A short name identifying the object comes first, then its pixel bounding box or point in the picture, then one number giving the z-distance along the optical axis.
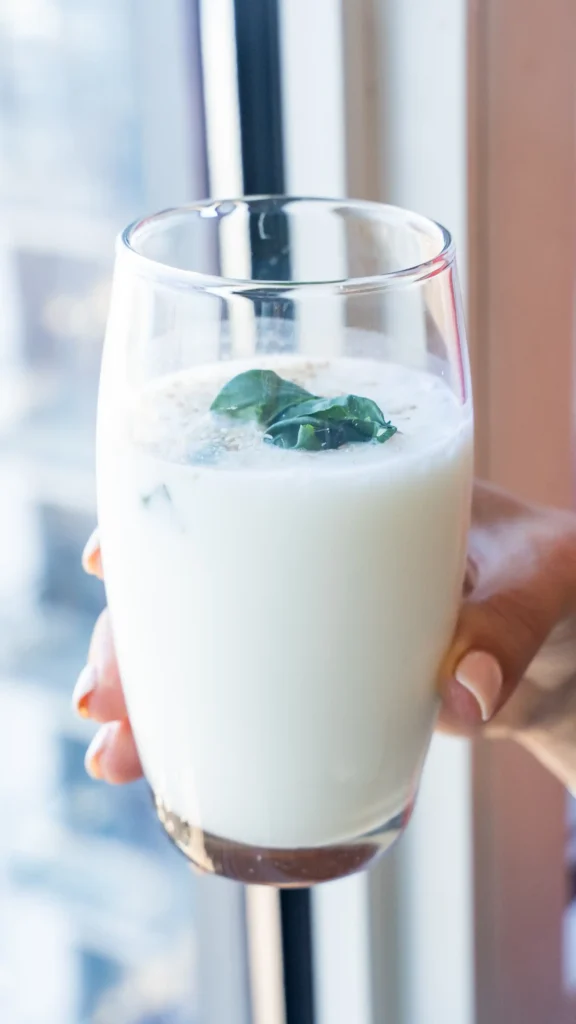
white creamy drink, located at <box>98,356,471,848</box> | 0.51
